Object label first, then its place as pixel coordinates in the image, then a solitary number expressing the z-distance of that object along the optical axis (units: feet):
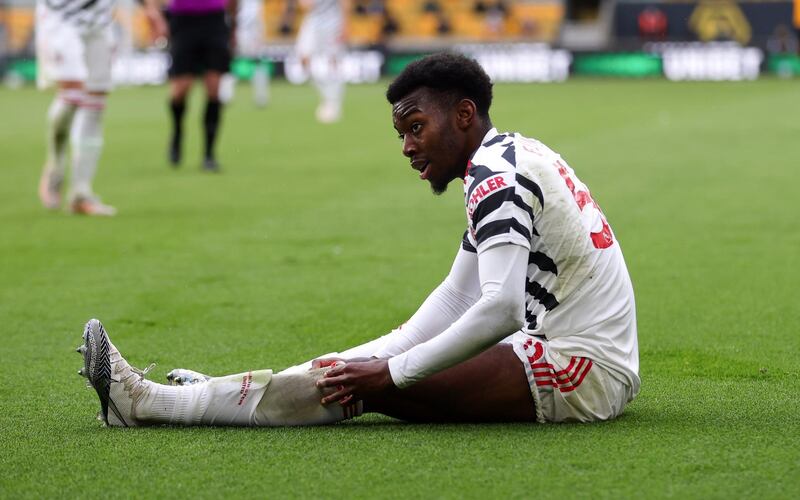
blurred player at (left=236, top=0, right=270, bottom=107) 82.94
